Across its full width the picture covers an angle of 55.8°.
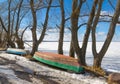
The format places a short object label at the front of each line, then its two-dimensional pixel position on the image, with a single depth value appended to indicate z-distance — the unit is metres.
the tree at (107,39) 5.17
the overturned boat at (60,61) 5.33
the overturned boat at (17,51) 9.24
